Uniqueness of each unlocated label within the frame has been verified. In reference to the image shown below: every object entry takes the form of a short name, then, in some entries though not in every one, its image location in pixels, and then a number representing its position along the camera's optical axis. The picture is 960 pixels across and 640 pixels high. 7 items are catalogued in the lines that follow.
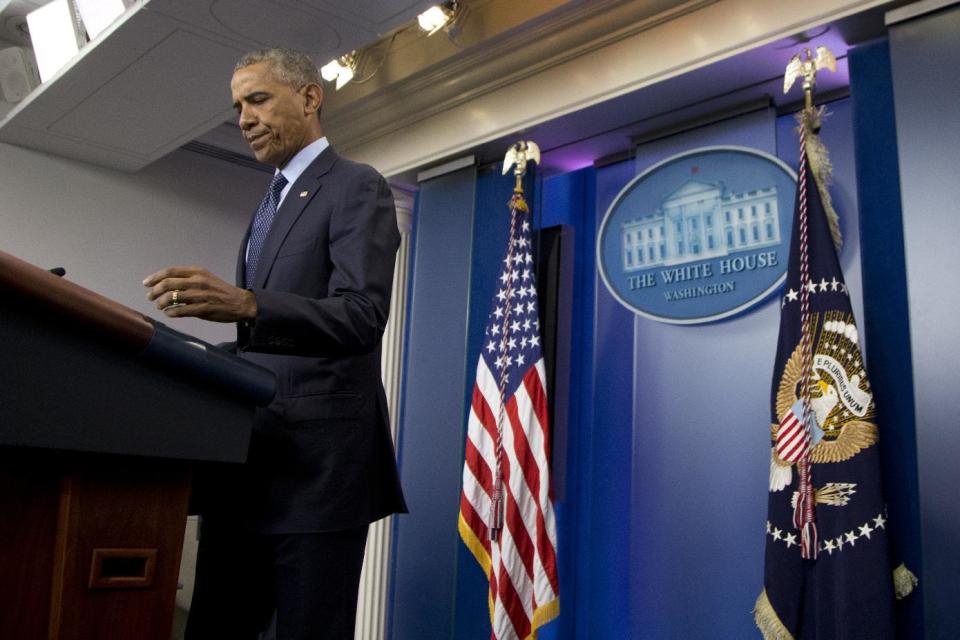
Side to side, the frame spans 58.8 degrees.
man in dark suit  1.11
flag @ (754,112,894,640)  2.14
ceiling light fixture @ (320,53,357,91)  3.63
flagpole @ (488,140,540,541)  3.05
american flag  2.92
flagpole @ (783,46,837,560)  2.23
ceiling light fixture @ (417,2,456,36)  3.35
